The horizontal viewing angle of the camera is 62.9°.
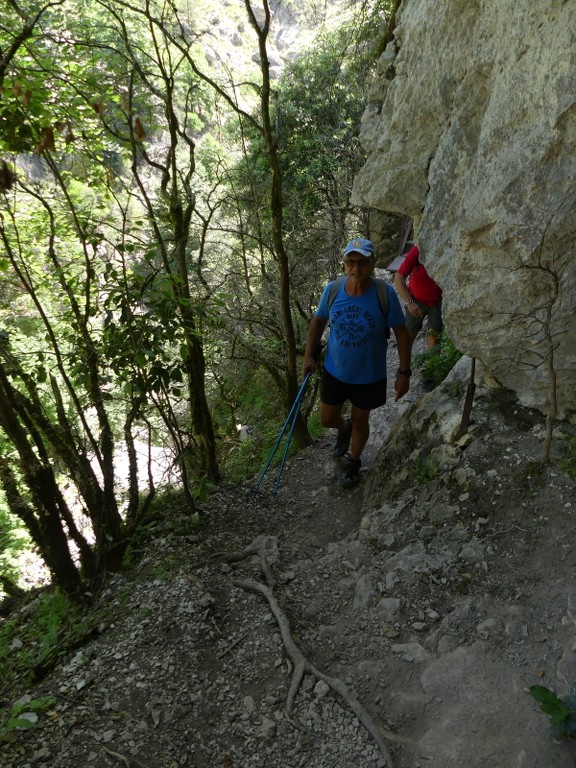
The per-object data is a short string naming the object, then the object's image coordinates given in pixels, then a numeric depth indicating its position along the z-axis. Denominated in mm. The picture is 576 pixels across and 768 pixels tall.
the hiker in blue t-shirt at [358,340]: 3721
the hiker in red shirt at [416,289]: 4637
